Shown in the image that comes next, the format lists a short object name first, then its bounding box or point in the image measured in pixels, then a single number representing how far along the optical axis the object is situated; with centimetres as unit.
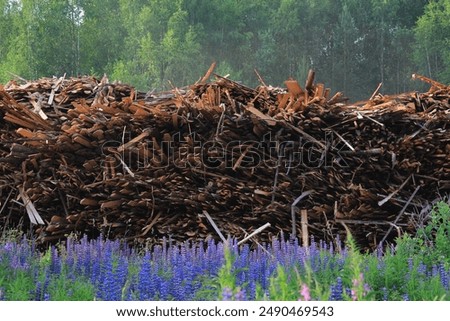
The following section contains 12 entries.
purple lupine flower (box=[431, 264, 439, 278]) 873
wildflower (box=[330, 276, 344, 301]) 761
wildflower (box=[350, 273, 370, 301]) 604
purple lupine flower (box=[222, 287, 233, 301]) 570
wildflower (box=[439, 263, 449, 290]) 873
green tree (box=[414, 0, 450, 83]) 7375
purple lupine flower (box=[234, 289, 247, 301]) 587
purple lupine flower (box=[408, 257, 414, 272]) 881
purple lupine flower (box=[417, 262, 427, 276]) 893
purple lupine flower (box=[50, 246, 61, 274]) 999
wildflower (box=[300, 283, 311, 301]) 539
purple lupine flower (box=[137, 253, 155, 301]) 828
